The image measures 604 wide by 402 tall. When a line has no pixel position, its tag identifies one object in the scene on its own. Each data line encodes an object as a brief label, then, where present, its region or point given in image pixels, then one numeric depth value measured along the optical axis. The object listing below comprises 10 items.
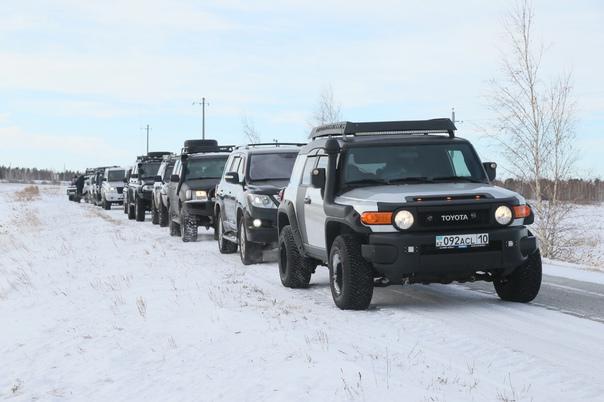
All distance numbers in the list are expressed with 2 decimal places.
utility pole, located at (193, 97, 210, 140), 75.78
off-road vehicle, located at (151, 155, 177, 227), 24.66
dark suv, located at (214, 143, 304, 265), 13.69
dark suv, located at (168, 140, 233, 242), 19.59
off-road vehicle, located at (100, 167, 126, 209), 42.00
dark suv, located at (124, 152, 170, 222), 29.73
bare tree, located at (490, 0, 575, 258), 23.05
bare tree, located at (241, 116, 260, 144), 50.28
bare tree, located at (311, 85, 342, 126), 41.12
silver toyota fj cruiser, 8.02
